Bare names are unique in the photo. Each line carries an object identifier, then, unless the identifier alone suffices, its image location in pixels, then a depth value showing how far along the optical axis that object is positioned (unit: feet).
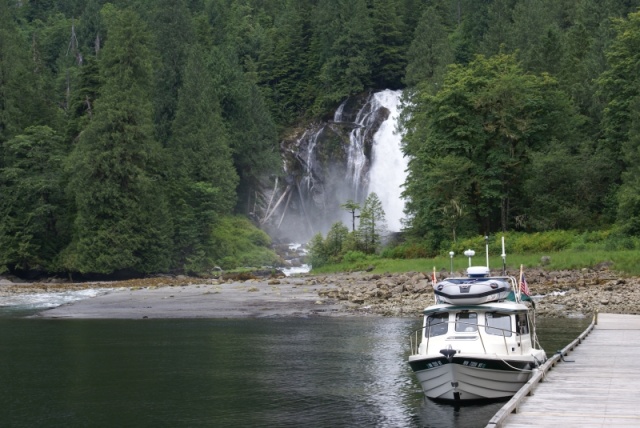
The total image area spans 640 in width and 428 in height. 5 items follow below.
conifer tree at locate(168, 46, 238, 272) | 287.07
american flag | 90.17
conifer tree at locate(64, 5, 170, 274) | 262.06
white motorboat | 76.54
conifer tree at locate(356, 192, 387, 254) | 249.55
